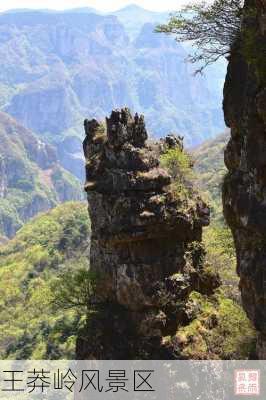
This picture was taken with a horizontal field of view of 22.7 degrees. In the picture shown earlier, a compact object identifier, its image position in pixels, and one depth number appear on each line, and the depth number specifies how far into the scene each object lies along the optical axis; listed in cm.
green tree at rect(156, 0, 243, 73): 3206
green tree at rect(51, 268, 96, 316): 4531
